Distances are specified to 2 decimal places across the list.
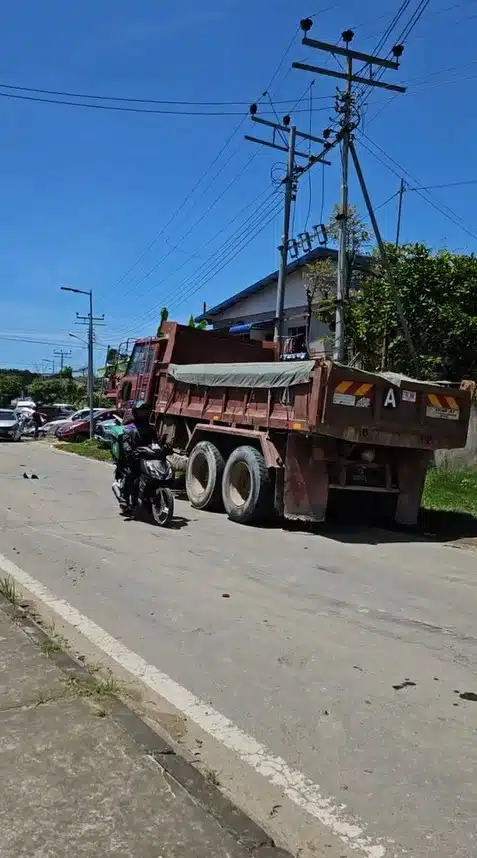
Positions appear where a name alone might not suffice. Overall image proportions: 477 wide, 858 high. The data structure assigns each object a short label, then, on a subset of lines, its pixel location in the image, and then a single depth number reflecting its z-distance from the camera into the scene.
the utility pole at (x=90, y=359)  31.73
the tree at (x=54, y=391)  82.25
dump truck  9.54
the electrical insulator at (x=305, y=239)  22.83
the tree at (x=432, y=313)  16.69
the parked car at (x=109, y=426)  12.00
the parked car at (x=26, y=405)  49.51
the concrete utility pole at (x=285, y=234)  21.79
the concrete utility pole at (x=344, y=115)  17.00
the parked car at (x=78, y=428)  32.47
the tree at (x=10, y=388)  91.61
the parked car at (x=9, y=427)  30.42
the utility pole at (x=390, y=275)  15.80
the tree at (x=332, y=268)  24.60
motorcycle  10.52
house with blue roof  27.88
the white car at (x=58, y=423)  35.16
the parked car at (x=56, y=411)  50.78
